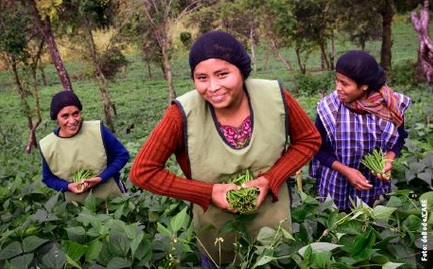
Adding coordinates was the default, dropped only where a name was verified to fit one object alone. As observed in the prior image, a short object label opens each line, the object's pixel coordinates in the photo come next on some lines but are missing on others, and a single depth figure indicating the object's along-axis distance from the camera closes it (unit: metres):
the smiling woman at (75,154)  3.12
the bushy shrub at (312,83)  17.61
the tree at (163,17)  15.23
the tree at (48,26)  10.62
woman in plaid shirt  2.47
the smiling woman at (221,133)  1.61
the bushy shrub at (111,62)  19.12
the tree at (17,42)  11.88
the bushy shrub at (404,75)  14.55
